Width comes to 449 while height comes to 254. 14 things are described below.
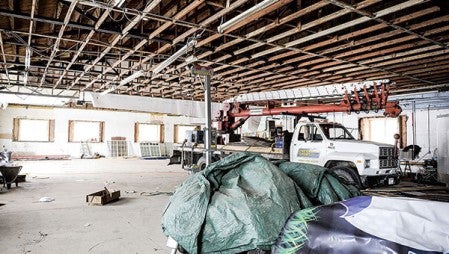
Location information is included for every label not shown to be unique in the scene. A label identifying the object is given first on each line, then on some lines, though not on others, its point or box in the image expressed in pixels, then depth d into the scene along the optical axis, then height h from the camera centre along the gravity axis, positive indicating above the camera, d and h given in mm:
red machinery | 6184 +591
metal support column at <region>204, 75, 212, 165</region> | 5578 +76
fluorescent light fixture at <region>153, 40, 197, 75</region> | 5617 +1583
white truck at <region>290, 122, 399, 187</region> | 6195 -465
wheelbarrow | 7016 -1068
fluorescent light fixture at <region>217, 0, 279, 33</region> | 3855 +1677
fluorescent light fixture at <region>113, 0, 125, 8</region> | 4076 +1759
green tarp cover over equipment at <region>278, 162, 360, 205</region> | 2855 -507
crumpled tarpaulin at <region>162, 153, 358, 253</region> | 2348 -616
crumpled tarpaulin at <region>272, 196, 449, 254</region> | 1485 -522
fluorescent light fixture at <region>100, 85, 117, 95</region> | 10258 +1430
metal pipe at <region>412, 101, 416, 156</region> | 10602 +374
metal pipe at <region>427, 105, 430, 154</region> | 10555 +244
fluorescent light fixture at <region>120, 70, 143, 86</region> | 7882 +1514
